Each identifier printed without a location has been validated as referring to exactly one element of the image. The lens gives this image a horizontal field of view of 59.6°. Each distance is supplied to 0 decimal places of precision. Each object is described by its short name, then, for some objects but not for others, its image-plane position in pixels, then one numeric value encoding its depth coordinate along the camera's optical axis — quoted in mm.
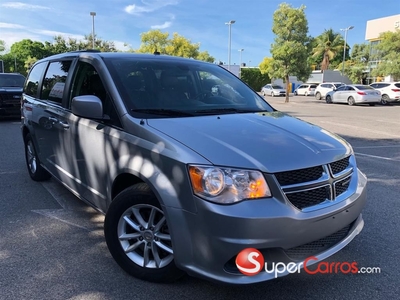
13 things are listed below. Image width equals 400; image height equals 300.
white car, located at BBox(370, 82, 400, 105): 25625
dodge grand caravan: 2207
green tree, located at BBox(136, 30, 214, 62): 38875
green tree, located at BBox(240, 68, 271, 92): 53656
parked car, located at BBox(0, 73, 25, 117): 12055
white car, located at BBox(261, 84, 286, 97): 38750
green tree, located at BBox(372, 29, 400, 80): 29891
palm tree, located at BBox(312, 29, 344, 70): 62000
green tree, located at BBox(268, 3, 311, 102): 26156
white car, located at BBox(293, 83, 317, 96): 39594
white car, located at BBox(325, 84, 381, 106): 24578
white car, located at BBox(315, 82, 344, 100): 32125
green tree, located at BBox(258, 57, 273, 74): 46672
